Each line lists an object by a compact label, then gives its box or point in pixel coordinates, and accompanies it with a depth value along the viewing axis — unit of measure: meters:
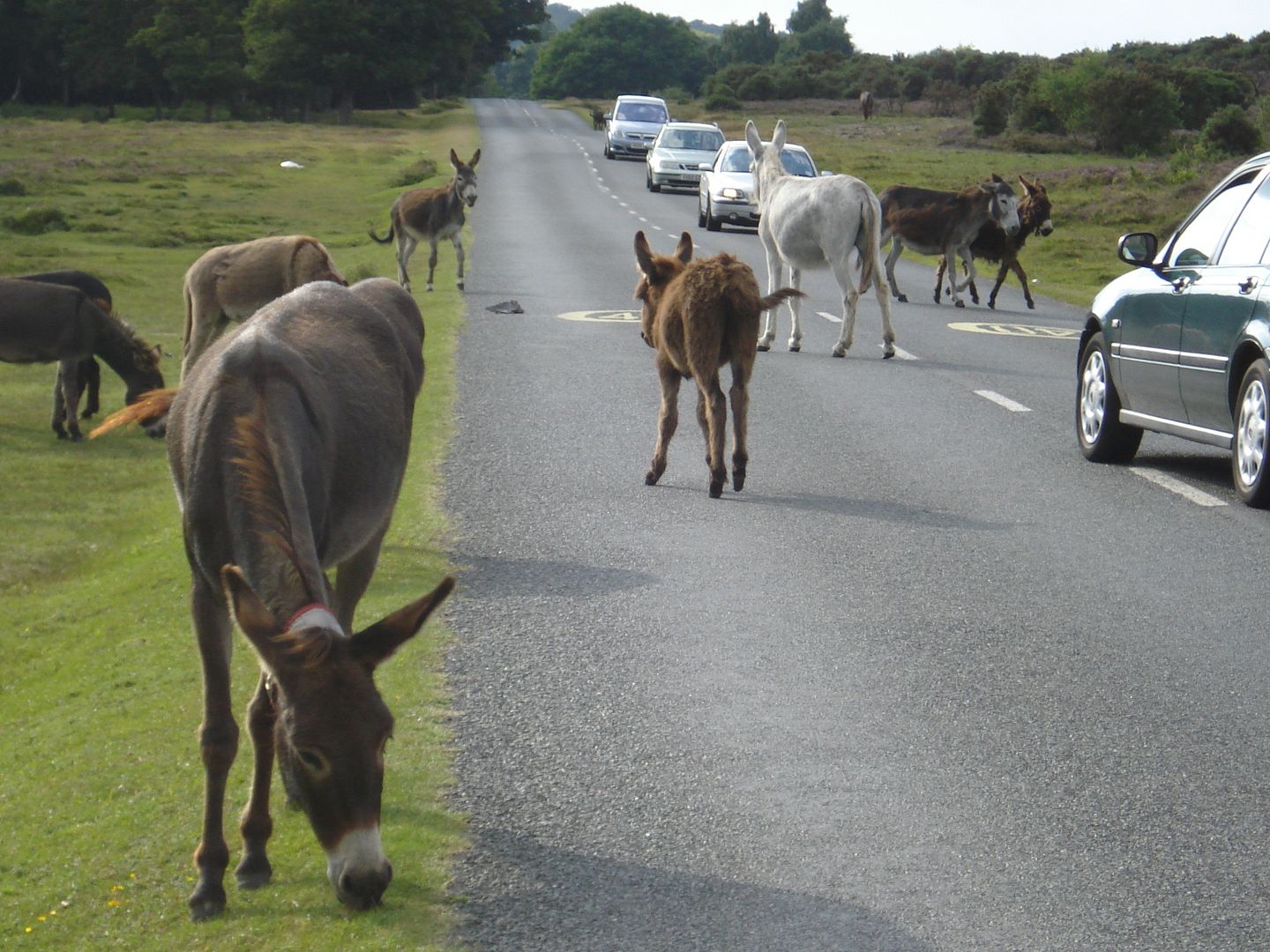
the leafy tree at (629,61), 183.00
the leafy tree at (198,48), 98.44
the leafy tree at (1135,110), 62.75
